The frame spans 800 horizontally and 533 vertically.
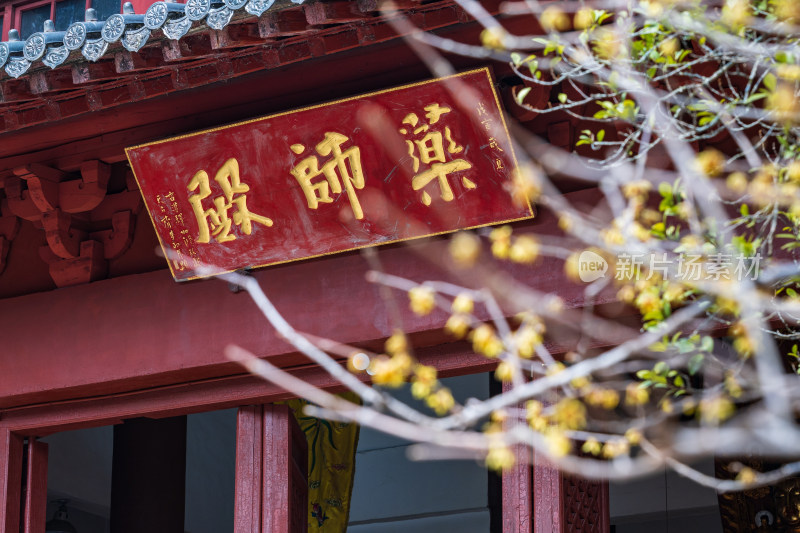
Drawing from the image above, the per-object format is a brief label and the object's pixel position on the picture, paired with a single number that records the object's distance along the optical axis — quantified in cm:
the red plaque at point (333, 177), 898
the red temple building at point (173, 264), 858
